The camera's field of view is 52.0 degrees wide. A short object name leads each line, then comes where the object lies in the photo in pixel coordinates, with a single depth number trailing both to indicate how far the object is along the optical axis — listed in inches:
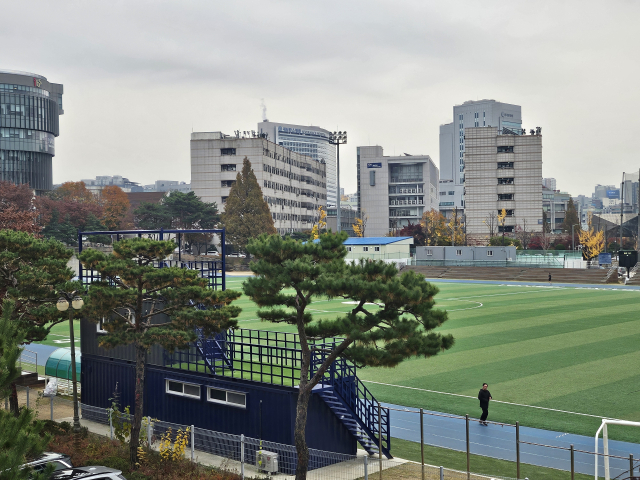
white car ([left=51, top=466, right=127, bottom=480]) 574.6
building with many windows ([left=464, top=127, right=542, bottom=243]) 5792.3
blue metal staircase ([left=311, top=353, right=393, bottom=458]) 732.7
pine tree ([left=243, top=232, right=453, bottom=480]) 577.9
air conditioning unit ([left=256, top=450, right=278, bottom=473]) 679.1
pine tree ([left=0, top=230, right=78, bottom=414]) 862.5
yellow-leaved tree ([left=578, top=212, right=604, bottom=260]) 4320.9
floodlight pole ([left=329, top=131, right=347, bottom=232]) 4516.7
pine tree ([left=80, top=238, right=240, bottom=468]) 710.5
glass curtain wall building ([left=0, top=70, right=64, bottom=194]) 6776.6
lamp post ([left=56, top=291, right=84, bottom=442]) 780.6
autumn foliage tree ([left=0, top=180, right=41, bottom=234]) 2551.7
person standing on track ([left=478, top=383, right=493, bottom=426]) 855.1
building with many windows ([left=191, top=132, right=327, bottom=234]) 5851.4
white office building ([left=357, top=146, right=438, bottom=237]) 7278.5
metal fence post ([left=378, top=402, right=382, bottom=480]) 694.5
